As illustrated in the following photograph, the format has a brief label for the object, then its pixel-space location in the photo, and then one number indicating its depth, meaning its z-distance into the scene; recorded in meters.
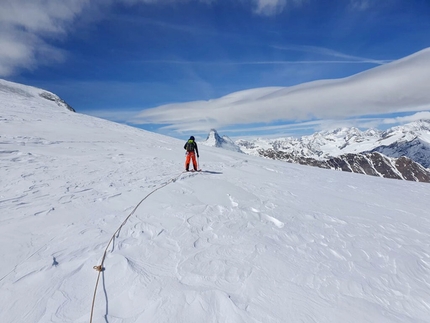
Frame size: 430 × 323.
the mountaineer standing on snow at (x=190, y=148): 12.78
